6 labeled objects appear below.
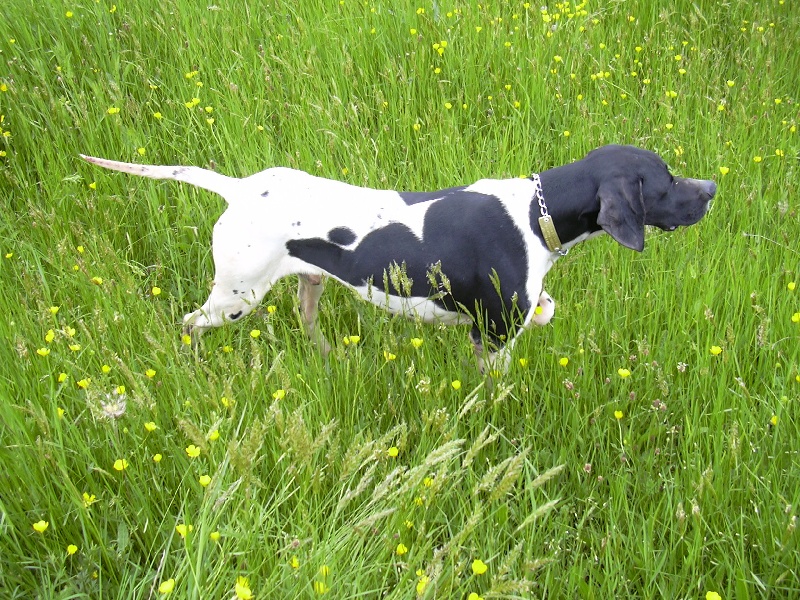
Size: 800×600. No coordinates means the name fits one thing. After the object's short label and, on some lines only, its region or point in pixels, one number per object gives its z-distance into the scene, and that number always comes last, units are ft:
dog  9.07
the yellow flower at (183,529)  5.58
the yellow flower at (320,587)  5.38
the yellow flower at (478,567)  5.46
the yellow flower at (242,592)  4.95
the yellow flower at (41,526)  6.08
